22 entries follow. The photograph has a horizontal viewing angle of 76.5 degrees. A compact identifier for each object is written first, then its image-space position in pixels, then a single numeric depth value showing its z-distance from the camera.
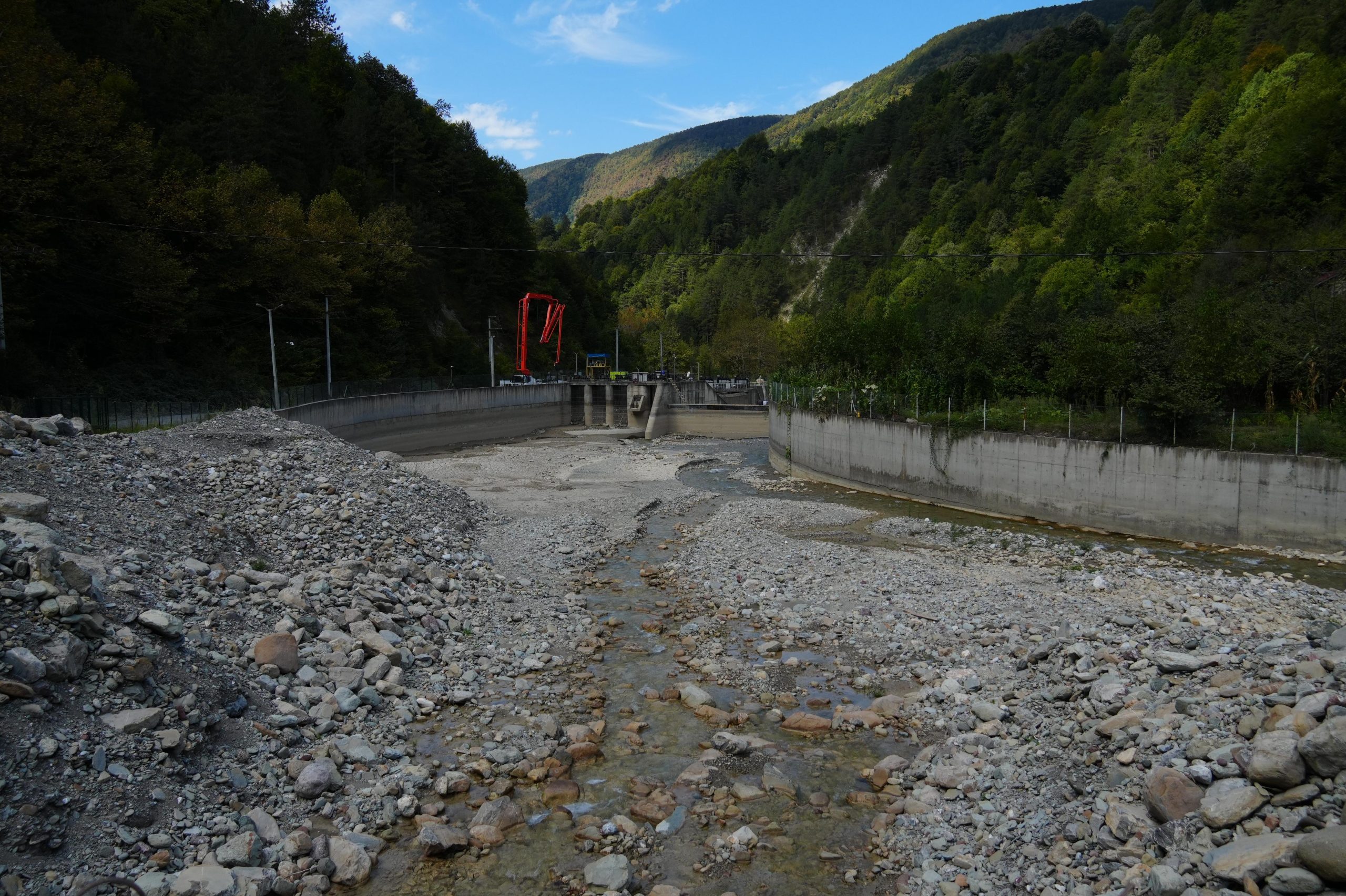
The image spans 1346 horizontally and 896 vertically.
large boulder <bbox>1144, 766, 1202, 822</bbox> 8.26
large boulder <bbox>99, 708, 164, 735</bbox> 9.90
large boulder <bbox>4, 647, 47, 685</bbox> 9.62
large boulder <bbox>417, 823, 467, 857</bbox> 9.59
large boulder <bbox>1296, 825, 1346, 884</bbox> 6.49
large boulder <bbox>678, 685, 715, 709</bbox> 13.85
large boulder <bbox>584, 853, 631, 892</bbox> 9.01
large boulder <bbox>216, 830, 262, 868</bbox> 8.83
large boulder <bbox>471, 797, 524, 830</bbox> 10.20
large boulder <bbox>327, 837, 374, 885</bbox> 9.06
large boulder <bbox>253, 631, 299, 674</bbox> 13.01
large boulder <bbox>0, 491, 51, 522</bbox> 13.52
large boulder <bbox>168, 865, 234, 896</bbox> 8.21
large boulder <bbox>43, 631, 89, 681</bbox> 10.03
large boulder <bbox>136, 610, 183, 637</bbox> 11.88
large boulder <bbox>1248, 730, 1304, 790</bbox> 7.82
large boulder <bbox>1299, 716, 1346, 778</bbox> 7.65
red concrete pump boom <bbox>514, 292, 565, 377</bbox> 83.75
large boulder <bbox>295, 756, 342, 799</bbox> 10.41
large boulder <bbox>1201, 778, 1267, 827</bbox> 7.76
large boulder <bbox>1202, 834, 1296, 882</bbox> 6.97
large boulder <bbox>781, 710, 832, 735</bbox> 12.82
